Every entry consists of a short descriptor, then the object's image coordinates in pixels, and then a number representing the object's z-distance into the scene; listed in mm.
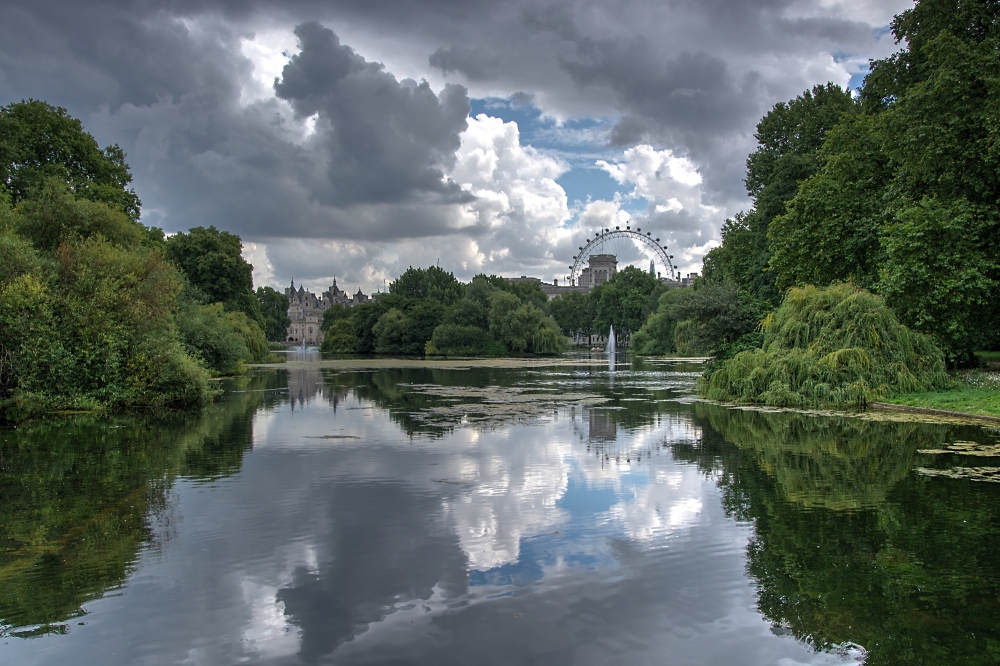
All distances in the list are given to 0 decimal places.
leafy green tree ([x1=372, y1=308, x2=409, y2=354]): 95938
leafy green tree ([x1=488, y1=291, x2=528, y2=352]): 84500
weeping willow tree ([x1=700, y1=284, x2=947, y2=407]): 20781
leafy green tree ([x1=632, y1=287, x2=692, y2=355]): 78625
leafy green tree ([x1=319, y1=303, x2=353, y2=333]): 128250
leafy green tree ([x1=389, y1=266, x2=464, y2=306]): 117250
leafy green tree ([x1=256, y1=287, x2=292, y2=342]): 154438
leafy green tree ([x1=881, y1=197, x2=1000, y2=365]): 19875
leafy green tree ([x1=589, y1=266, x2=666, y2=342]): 119188
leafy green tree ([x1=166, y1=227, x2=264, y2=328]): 58281
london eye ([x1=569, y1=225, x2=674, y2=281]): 126875
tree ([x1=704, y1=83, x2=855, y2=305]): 37531
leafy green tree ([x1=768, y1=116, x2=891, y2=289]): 27328
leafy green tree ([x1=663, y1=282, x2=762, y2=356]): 27703
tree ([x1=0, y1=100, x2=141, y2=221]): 32938
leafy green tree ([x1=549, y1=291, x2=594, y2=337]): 136375
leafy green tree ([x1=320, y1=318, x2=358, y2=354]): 104938
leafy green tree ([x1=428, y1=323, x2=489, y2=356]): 85812
